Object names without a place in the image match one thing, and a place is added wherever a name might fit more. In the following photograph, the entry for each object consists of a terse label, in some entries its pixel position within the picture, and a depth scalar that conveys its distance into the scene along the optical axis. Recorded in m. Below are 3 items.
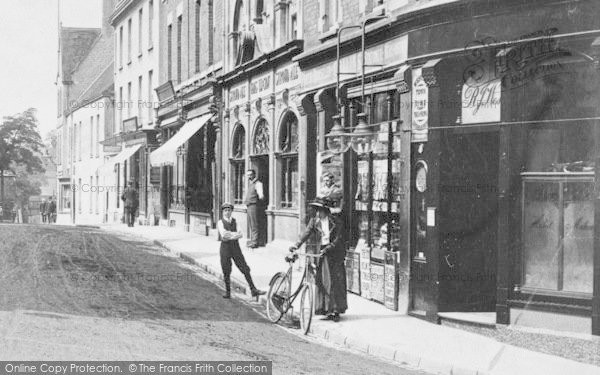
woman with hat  11.00
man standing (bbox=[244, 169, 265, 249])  20.14
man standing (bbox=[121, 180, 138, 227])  33.06
